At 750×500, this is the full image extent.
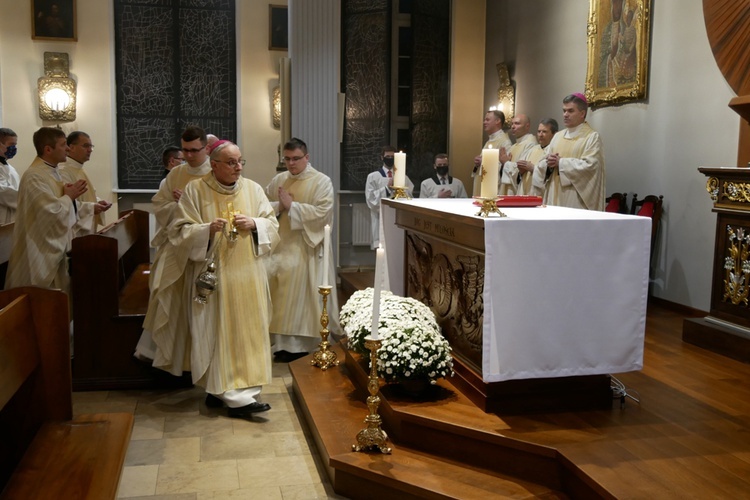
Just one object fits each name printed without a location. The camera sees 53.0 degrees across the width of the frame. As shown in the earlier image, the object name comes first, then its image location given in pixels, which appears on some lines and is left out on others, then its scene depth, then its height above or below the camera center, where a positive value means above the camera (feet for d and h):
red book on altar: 14.15 -0.73
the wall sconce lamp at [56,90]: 35.27 +3.01
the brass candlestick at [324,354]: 16.49 -4.39
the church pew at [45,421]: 8.05 -3.41
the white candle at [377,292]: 10.62 -1.87
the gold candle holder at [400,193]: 16.52 -0.72
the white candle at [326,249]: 15.79 -1.93
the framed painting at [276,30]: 38.42 +6.50
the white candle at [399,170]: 15.89 -0.21
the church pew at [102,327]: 16.75 -3.84
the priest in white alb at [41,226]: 18.62 -1.78
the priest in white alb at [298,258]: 19.44 -2.59
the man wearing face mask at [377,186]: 32.55 -1.15
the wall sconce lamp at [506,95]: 34.06 +3.03
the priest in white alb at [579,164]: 22.34 -0.01
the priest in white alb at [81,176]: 21.06 -0.62
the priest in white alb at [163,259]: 16.01 -2.22
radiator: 36.27 -3.10
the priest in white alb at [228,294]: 14.98 -2.73
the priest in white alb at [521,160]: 25.66 +0.08
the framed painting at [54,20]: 35.45 +6.32
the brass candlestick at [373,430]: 11.39 -4.18
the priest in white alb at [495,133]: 28.30 +1.11
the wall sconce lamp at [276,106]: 38.09 +2.62
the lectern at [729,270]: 16.02 -2.27
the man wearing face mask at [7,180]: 25.86 -0.96
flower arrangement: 12.39 -3.06
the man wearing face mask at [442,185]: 32.96 -1.05
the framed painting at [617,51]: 23.49 +3.70
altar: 11.48 -2.03
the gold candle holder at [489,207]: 11.93 -0.72
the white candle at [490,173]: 11.93 -0.18
